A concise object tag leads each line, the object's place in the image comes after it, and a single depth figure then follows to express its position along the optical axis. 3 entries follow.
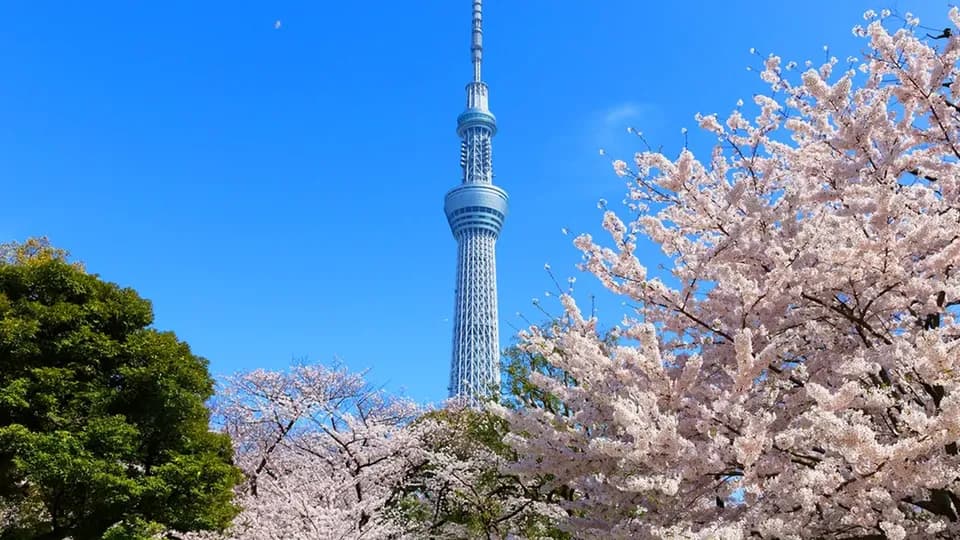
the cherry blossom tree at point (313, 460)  11.94
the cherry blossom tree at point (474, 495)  12.69
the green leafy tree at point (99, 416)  12.32
